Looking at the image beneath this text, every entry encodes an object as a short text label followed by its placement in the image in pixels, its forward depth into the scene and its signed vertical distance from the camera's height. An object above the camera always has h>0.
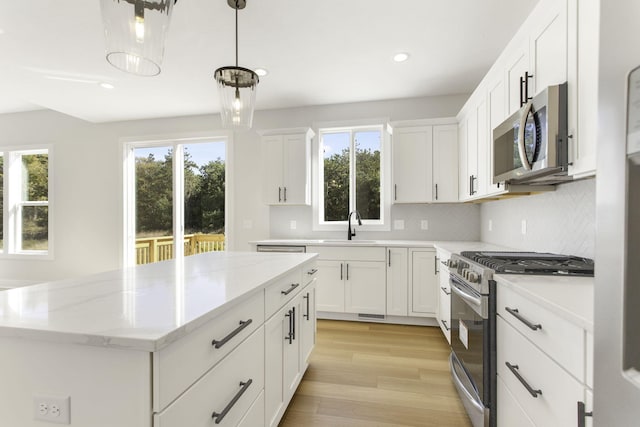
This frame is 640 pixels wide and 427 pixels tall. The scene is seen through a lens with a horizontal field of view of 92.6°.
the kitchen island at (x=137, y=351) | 0.77 -0.40
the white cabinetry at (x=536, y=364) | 0.95 -0.56
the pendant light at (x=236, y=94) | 1.97 +0.78
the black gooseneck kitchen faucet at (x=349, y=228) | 4.02 -0.22
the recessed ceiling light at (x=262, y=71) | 3.24 +1.51
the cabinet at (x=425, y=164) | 3.57 +0.57
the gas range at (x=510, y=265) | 1.51 -0.29
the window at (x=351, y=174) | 4.21 +0.52
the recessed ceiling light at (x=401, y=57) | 2.93 +1.51
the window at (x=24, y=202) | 5.24 +0.15
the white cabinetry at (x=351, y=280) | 3.48 -0.79
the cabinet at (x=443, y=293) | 2.73 -0.77
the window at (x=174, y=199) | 4.78 +0.19
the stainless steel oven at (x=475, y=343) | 1.56 -0.75
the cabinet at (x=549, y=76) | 1.32 +0.78
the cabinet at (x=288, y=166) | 4.02 +0.61
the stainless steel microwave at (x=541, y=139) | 1.47 +0.38
